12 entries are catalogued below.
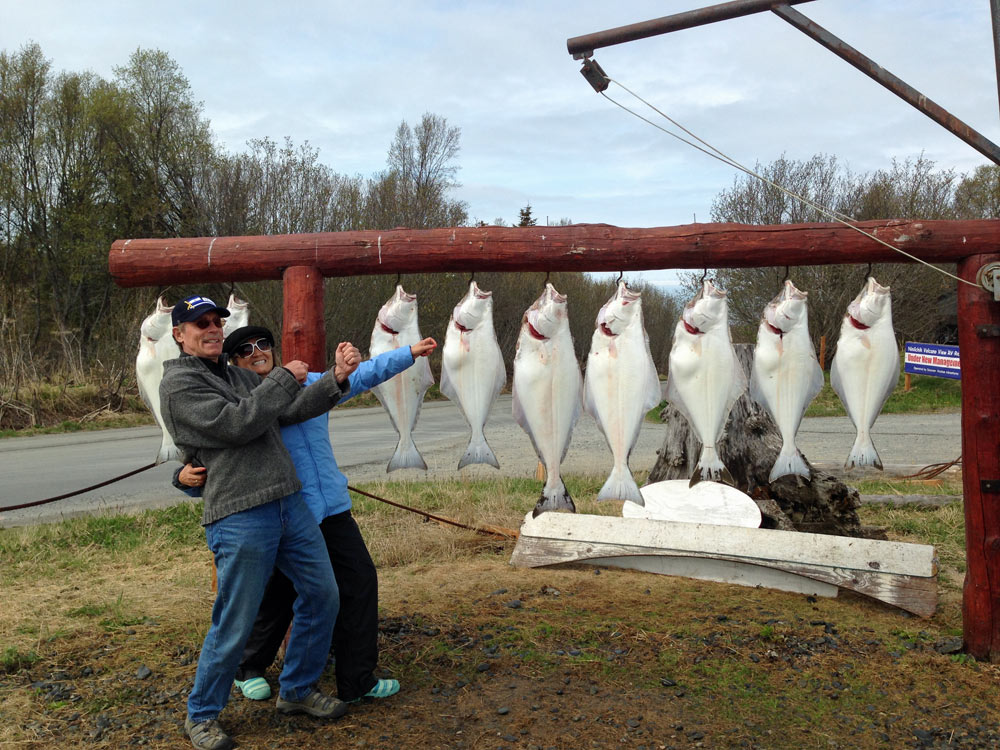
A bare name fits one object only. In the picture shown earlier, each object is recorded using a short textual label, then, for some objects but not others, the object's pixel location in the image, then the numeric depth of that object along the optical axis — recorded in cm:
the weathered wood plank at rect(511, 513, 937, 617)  461
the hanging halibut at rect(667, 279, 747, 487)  361
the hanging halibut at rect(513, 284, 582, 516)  367
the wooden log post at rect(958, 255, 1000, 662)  363
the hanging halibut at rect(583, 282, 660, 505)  363
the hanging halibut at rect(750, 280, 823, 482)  362
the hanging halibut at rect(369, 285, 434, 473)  375
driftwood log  651
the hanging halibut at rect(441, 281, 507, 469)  369
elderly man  287
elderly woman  328
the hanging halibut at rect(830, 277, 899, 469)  362
